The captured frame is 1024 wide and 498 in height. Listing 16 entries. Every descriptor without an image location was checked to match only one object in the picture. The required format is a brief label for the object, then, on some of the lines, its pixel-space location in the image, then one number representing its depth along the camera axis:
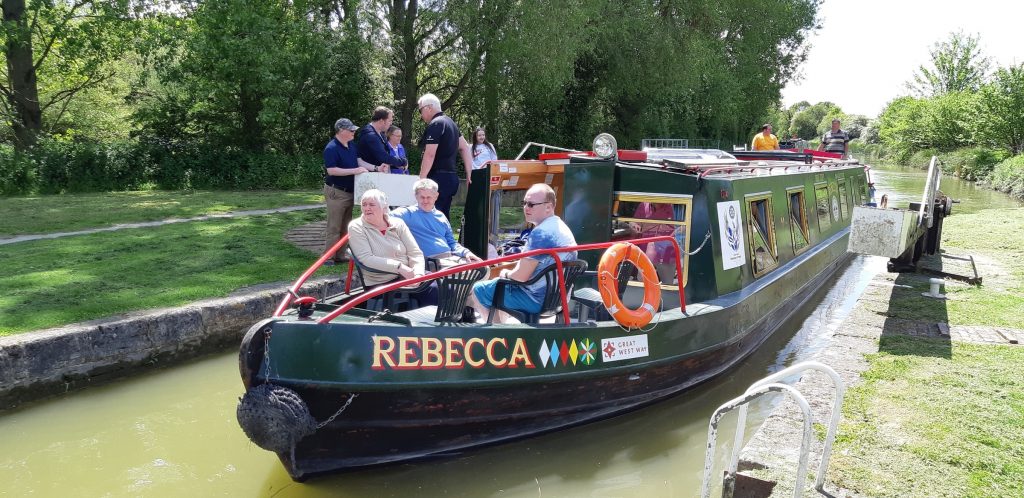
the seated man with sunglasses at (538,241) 4.91
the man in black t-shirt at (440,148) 7.00
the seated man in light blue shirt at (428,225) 5.66
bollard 8.16
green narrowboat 4.12
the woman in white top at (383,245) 5.07
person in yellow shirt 13.76
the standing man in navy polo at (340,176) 7.52
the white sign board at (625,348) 5.09
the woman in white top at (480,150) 11.15
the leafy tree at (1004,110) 32.09
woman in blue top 8.27
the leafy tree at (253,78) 15.07
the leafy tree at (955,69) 54.56
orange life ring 4.89
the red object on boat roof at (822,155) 12.78
